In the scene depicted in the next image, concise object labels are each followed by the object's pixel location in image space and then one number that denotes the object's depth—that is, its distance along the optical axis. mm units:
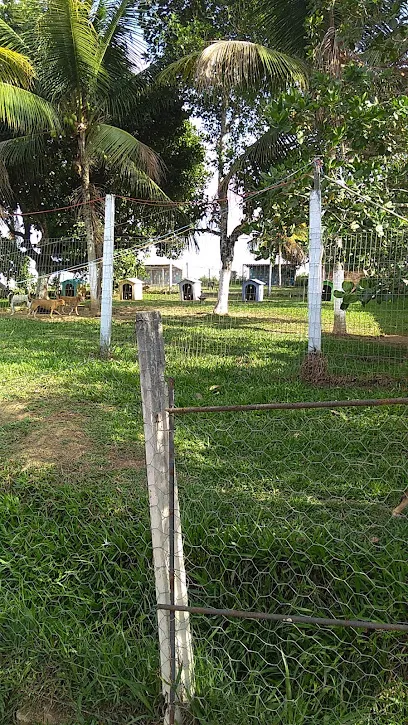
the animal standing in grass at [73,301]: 13804
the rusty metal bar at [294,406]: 1729
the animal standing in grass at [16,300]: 14031
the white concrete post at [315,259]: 5746
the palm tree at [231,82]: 9391
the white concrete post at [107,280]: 7355
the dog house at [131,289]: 20500
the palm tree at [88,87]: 11117
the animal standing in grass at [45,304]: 13398
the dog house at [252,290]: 19209
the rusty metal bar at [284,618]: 1679
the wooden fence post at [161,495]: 1961
